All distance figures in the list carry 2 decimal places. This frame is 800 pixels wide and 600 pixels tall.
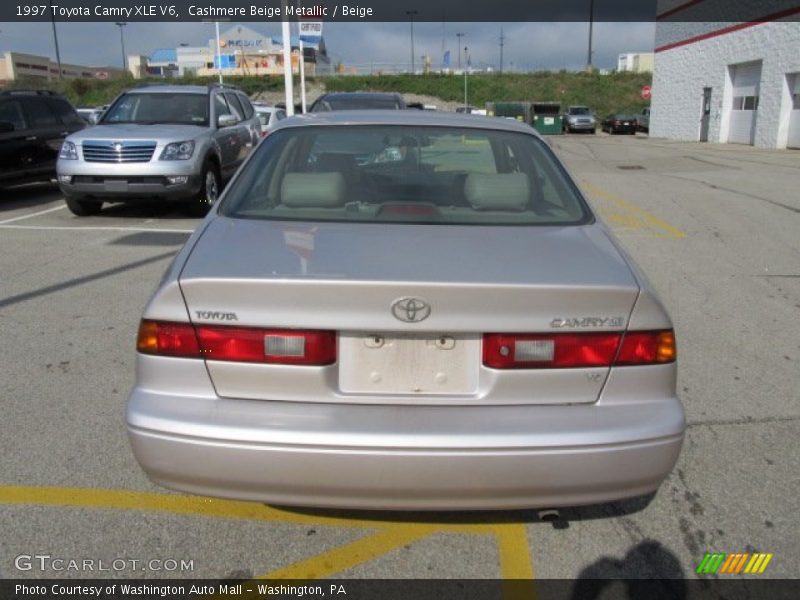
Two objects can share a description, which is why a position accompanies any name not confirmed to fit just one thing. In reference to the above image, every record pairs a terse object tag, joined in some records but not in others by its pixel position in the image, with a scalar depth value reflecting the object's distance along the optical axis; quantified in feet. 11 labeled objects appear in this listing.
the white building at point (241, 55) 245.04
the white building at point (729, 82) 83.30
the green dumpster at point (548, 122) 137.80
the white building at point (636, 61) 288.10
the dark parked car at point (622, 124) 142.92
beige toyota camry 7.39
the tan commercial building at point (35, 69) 284.82
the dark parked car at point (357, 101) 36.86
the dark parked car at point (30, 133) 36.55
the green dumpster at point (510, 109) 136.98
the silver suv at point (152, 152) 30.68
